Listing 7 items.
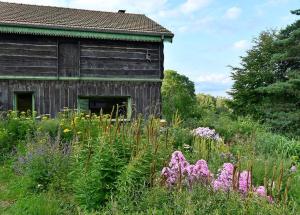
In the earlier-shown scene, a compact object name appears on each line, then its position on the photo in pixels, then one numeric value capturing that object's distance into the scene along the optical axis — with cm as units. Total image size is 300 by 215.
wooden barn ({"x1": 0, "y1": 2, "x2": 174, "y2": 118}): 1758
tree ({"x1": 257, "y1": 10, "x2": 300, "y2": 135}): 2038
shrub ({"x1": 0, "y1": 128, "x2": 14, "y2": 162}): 995
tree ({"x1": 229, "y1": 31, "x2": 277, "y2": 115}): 2582
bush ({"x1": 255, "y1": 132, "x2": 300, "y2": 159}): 1126
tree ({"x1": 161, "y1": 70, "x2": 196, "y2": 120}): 3019
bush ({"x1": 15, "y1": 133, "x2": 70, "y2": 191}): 656
